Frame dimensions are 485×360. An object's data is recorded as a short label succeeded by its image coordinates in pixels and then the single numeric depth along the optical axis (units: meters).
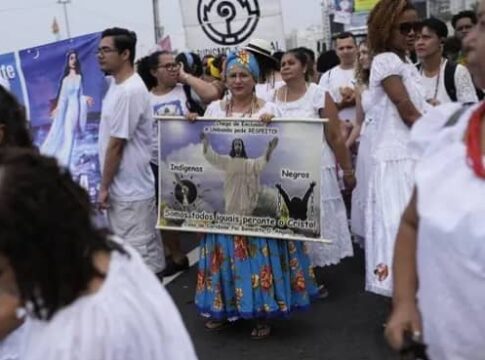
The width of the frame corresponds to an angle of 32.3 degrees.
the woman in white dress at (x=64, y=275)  1.54
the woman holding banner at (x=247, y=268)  4.48
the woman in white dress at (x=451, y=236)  1.76
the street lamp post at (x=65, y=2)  29.45
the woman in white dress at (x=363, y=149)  4.58
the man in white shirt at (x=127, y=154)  4.75
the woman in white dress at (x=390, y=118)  4.21
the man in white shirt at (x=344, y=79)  7.20
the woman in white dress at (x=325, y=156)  5.19
